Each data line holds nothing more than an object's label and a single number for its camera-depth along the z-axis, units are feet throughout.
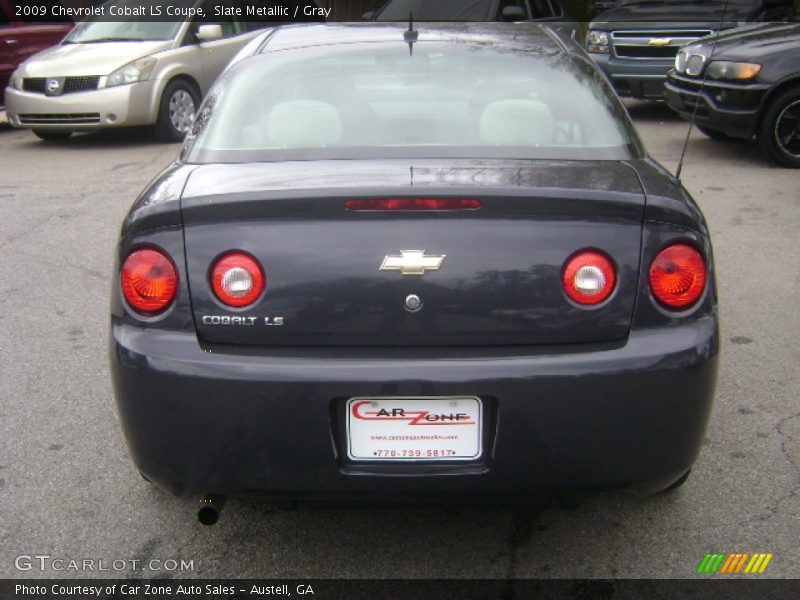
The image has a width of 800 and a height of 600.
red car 41.22
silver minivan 34.71
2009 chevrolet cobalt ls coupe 8.38
